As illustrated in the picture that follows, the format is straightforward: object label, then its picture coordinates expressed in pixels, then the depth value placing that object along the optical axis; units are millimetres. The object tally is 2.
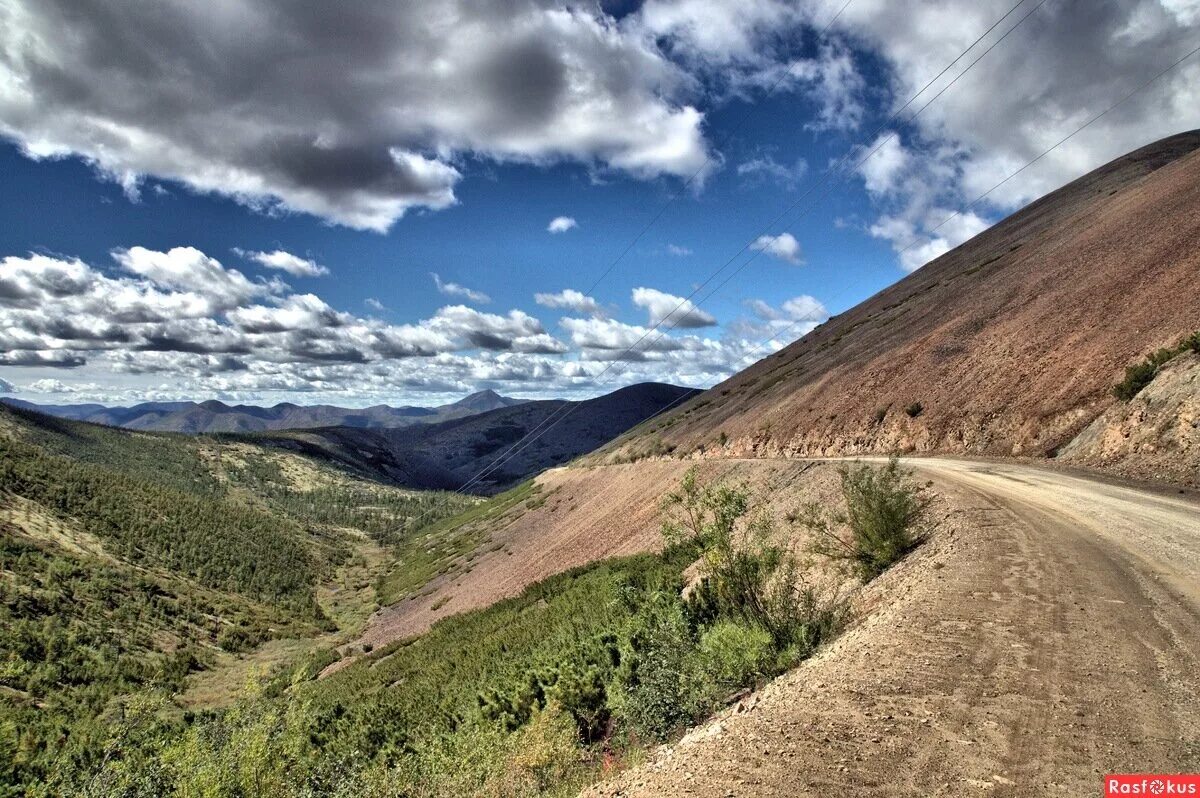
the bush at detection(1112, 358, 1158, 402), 20703
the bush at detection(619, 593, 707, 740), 9367
